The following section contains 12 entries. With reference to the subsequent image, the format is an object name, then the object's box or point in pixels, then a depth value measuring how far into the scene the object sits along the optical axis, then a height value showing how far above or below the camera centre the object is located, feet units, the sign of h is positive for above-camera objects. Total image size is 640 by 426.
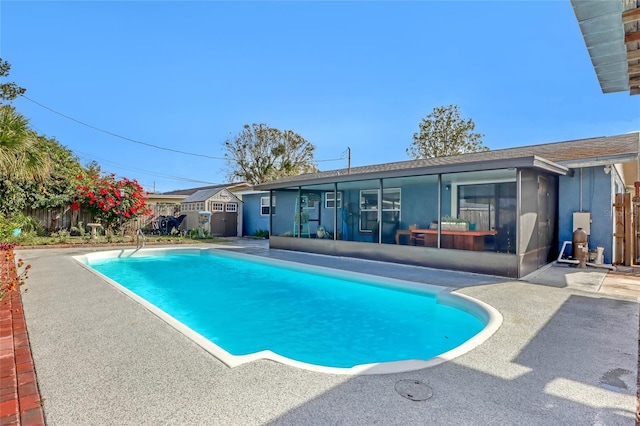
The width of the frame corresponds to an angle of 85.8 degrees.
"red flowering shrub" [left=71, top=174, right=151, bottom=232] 50.62 +2.76
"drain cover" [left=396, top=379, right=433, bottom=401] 7.85 -4.02
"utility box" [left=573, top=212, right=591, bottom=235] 28.55 +0.05
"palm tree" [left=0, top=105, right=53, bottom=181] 21.24 +4.75
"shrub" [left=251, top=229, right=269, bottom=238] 59.52 -2.50
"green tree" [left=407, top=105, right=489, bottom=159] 81.82 +20.65
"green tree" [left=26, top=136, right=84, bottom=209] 48.93 +4.41
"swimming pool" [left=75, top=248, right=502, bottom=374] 14.21 -5.35
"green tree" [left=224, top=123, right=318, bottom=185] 99.60 +19.20
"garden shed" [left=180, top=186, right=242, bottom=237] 60.23 +1.17
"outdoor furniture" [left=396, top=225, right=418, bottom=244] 33.27 -1.19
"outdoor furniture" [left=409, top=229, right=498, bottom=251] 27.66 -1.52
